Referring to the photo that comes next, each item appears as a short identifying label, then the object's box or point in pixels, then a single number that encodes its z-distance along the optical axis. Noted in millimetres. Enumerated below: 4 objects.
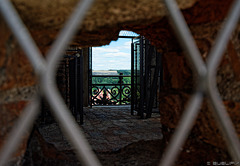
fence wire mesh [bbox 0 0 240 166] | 348
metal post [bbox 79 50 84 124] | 3041
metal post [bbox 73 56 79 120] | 2939
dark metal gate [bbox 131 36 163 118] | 3381
